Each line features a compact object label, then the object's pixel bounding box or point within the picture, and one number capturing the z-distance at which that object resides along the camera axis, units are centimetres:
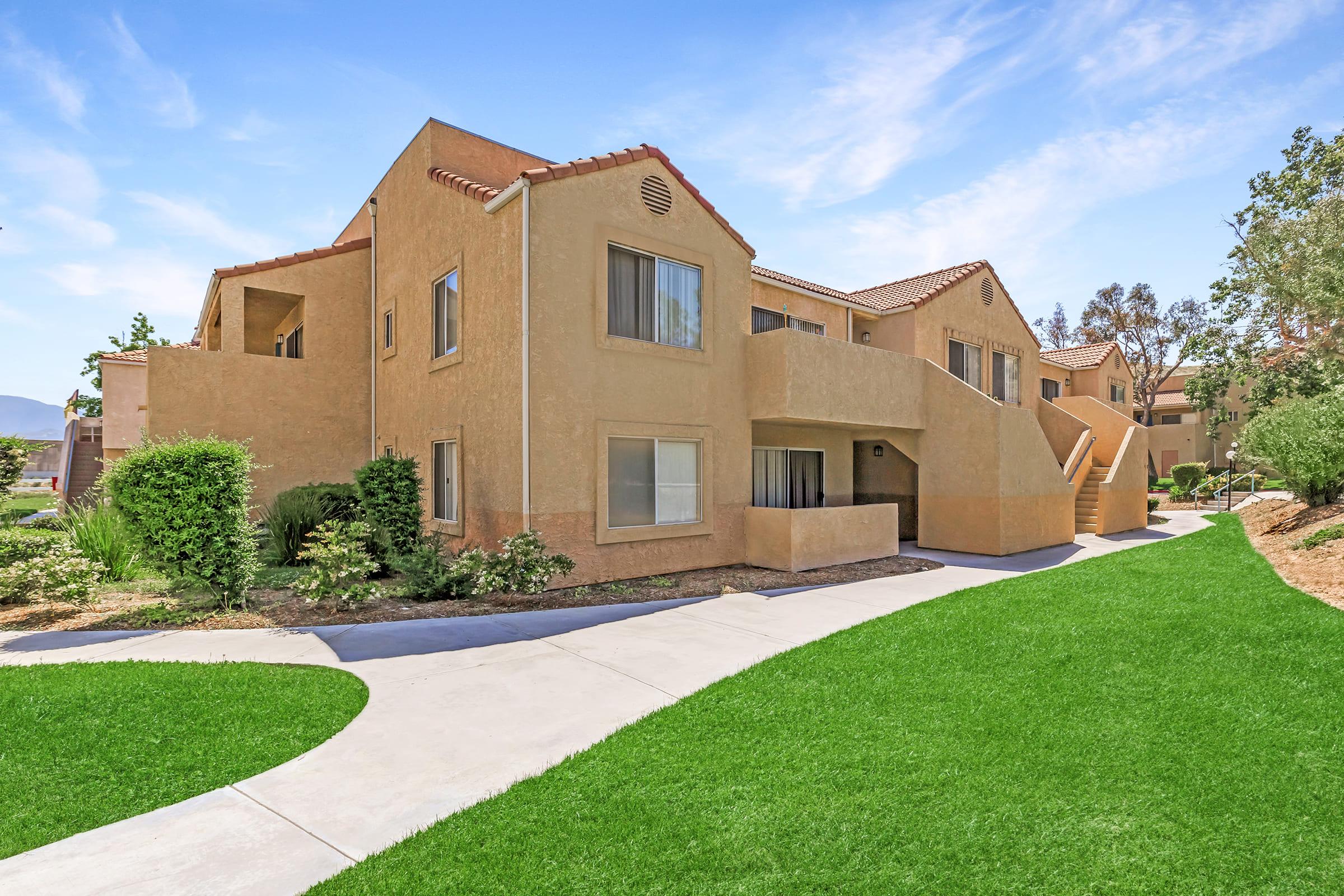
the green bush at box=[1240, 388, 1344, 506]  1495
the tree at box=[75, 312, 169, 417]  3819
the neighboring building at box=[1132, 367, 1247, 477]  4397
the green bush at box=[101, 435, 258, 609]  872
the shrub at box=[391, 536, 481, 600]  995
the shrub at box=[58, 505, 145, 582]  1090
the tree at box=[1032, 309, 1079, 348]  5425
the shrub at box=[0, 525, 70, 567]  933
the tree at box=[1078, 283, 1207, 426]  4597
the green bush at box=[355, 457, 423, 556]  1113
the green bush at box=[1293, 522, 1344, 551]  1162
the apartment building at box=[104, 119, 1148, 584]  1112
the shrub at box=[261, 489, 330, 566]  1306
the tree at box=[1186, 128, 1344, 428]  2009
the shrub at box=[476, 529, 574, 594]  1002
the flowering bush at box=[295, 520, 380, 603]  905
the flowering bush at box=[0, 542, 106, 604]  877
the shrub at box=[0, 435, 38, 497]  1127
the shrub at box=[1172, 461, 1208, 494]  3166
